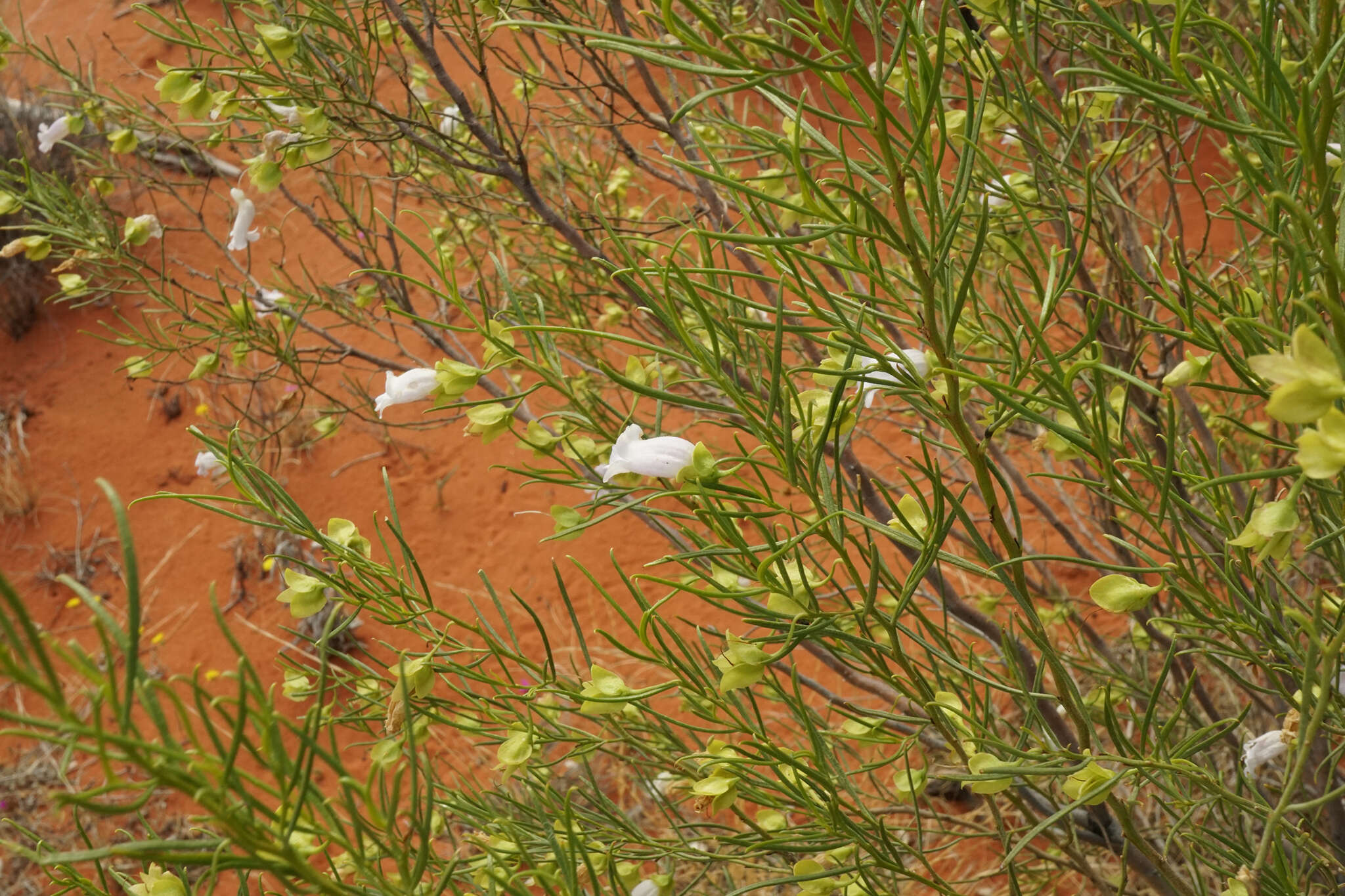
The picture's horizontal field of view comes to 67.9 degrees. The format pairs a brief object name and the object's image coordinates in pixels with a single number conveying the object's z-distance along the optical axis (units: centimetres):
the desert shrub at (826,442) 47
